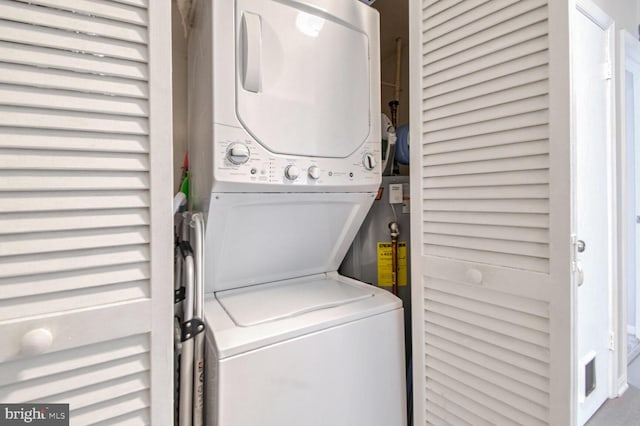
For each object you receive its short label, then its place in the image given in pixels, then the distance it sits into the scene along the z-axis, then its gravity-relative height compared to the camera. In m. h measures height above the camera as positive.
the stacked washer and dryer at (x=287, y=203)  1.07 +0.04
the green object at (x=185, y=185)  1.62 +0.15
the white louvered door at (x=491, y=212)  0.92 -0.01
